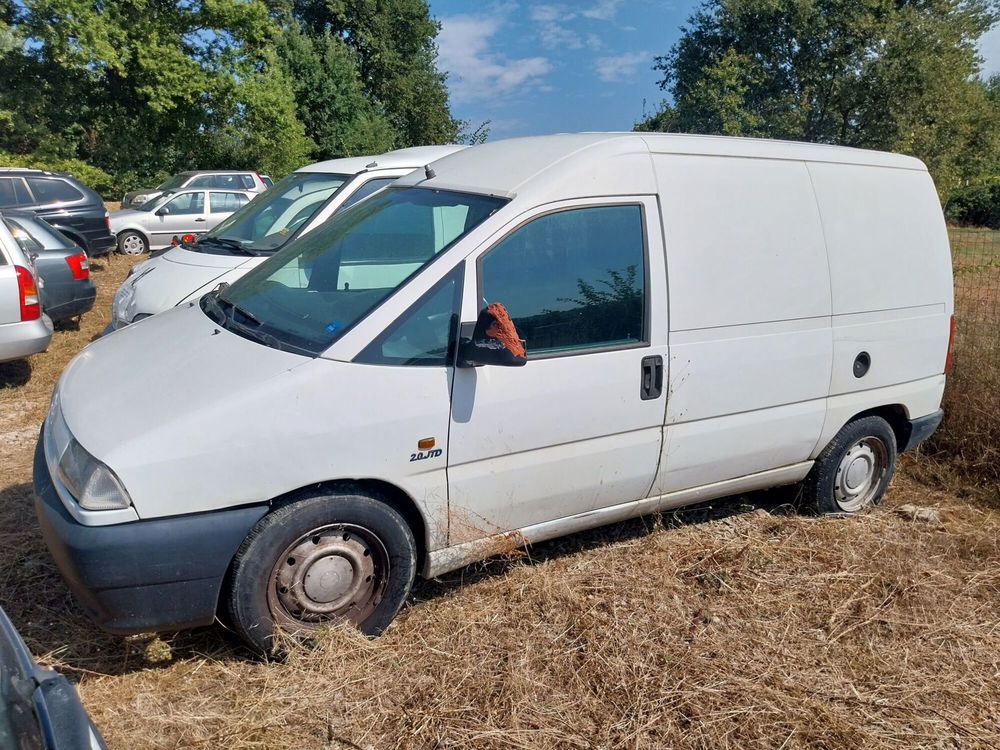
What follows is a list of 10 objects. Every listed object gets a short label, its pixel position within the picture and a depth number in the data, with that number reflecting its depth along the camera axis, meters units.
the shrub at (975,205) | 27.95
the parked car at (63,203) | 12.96
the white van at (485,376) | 2.89
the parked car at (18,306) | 6.79
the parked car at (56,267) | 8.62
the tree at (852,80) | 25.41
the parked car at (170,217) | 16.11
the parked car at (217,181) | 17.48
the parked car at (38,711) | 1.48
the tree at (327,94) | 29.62
